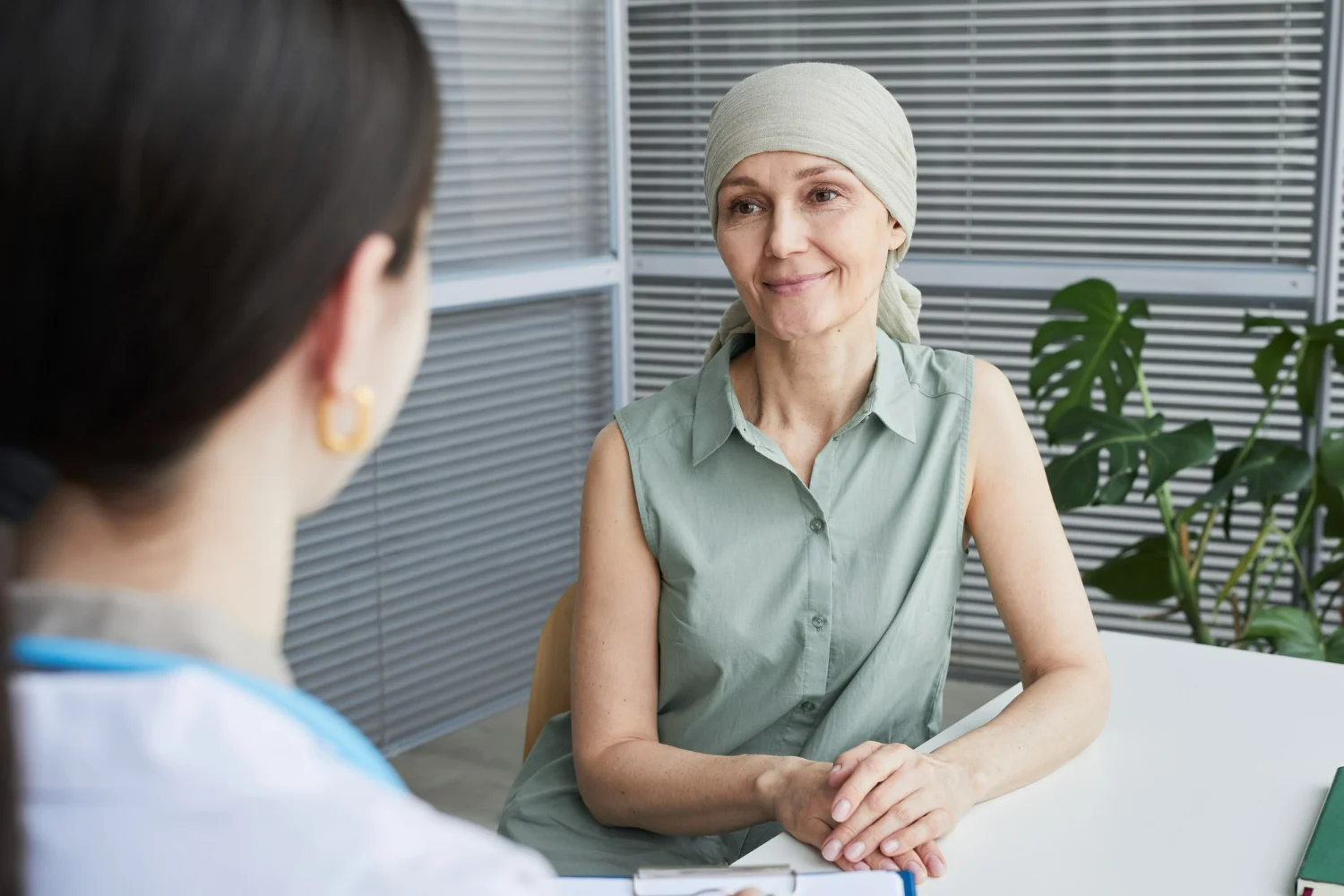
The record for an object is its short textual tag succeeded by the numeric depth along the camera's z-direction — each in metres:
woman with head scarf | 2.37
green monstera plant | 3.16
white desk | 2.07
